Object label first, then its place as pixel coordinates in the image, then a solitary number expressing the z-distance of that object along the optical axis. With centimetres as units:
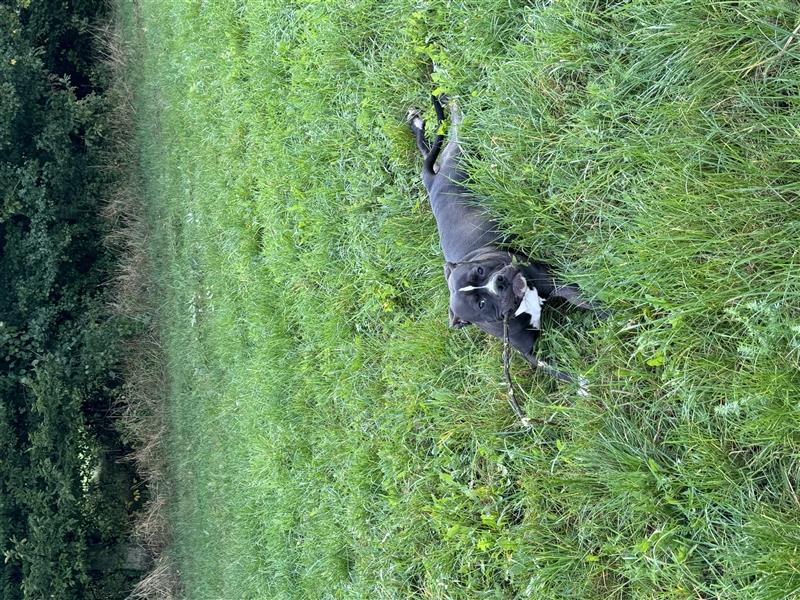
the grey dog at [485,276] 214
